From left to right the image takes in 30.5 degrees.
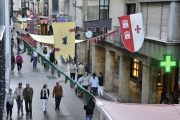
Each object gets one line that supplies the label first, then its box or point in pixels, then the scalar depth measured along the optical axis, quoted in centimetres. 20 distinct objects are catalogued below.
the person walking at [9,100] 1408
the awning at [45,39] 2145
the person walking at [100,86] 1923
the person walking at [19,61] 2578
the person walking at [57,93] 1585
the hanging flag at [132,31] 1336
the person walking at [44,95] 1545
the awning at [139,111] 757
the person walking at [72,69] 2231
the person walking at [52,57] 2803
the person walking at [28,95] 1486
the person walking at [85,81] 1866
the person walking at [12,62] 2507
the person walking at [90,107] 1296
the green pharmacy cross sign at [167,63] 1245
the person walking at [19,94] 1489
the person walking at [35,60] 2759
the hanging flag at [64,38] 1789
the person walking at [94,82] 1880
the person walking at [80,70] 2156
